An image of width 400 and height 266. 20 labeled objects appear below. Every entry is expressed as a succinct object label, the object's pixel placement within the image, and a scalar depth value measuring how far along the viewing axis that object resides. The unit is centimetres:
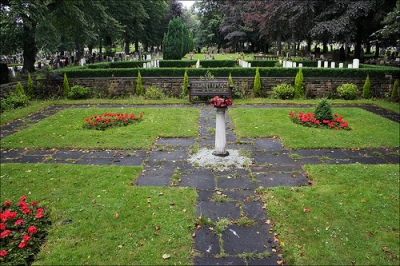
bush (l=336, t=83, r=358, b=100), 1414
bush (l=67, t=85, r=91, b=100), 1477
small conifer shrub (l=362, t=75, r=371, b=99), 1432
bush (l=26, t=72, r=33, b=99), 1487
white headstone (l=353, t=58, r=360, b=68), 1586
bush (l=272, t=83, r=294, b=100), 1420
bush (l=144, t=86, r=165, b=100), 1455
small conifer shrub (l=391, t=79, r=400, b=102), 1400
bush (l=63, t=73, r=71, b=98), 1504
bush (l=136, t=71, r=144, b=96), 1492
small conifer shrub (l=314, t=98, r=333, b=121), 978
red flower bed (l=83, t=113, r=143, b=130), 988
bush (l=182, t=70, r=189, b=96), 1467
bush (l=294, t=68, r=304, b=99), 1429
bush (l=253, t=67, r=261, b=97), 1464
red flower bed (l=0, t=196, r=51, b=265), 396
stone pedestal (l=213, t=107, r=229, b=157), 727
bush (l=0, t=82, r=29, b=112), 1260
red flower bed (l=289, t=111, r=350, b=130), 955
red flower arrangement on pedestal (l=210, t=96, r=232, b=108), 713
